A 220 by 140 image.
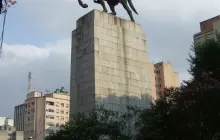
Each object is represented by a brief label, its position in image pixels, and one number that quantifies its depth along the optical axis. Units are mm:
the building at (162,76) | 106844
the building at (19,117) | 126225
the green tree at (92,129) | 18203
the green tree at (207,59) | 23156
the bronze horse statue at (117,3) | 25859
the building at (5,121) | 107769
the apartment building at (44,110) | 114500
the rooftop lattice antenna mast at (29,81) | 128788
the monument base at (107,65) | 23609
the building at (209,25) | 59719
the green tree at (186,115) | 18359
